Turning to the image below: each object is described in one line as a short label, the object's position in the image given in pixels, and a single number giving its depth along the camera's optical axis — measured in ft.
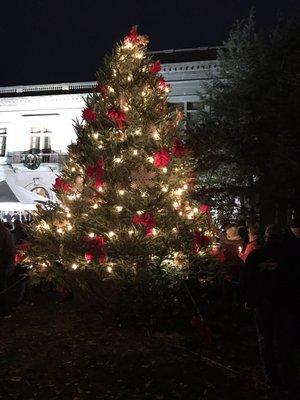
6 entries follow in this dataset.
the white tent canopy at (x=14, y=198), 47.39
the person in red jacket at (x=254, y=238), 26.04
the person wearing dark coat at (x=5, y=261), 28.81
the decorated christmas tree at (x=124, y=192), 25.27
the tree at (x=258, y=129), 48.78
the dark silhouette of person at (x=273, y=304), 16.51
